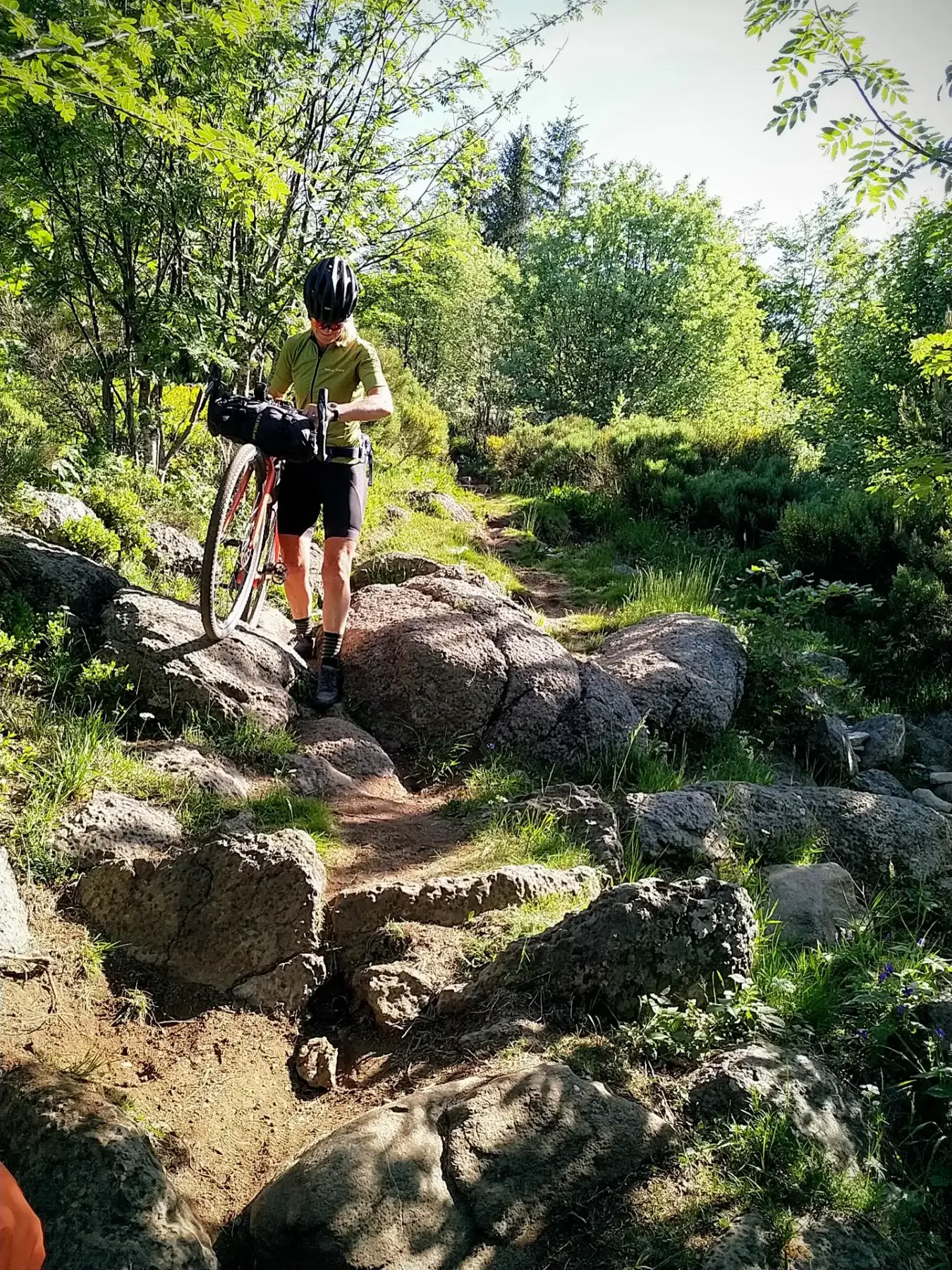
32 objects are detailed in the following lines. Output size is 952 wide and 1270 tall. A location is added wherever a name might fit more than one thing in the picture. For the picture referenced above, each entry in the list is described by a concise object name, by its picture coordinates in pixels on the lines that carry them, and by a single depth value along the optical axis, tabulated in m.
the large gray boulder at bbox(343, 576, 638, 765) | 4.95
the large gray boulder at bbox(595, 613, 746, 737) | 5.67
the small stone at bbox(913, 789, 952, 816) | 5.62
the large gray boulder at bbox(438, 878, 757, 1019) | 2.75
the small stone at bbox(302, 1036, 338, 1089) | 2.68
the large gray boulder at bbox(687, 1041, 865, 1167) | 2.28
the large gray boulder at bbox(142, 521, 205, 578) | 5.47
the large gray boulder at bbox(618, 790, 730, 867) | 4.06
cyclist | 4.35
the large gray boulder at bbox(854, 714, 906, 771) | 6.25
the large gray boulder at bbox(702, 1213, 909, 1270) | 1.91
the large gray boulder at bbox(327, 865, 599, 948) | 3.25
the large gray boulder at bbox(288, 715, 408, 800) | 4.12
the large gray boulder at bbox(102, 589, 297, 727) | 4.05
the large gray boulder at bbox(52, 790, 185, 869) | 3.07
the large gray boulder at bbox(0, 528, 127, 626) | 4.16
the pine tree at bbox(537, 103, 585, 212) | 44.22
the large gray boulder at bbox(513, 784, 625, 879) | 3.89
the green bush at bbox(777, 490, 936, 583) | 9.24
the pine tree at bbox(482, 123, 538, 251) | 44.56
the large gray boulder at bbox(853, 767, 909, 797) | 5.69
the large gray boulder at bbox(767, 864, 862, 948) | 3.58
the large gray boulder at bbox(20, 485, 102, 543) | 4.66
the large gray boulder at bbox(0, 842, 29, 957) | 2.67
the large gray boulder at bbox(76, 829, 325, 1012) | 2.97
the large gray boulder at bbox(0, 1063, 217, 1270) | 1.83
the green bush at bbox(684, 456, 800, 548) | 11.01
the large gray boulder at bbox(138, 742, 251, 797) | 3.62
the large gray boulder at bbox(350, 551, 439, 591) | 6.64
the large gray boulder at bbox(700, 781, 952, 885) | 4.41
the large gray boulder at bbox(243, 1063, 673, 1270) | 1.99
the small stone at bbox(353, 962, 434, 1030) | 2.87
